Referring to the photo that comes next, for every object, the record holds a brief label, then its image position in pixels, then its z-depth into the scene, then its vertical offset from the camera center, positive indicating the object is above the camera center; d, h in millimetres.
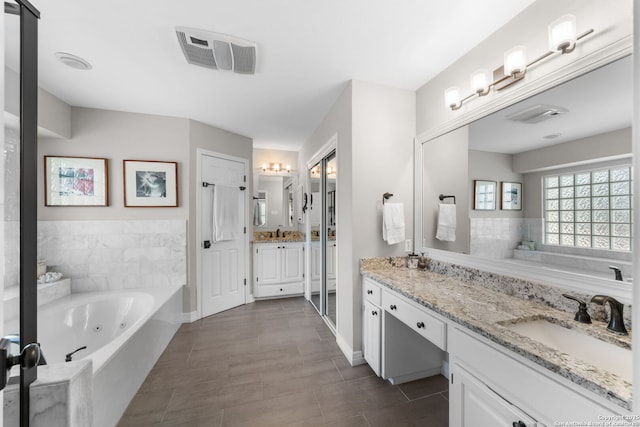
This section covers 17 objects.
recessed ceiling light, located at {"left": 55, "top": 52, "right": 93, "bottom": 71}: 1837 +1186
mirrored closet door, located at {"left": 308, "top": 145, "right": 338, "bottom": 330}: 3078 -192
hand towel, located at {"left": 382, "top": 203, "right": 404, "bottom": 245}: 2137 -80
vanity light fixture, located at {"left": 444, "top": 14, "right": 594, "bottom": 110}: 1147 +826
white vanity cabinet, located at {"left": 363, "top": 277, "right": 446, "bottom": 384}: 1876 -1033
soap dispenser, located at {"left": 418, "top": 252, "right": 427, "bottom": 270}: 2151 -431
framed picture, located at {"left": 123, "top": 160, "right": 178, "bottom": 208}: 2846 +362
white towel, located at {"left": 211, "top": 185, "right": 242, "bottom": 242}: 3289 +3
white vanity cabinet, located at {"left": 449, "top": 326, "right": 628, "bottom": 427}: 772 -651
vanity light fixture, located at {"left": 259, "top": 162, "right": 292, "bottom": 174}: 4328 +820
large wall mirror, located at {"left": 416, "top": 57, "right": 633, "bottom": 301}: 1099 +161
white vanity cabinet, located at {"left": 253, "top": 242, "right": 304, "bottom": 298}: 3791 -854
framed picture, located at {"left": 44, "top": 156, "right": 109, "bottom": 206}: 2617 +364
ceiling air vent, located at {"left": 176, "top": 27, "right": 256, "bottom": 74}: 1626 +1170
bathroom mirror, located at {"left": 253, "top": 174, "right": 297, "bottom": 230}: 4266 +232
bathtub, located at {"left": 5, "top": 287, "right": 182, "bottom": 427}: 1509 -1011
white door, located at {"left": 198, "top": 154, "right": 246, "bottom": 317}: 3205 -460
